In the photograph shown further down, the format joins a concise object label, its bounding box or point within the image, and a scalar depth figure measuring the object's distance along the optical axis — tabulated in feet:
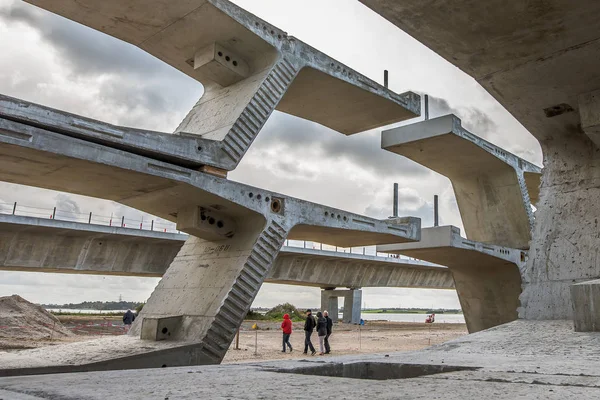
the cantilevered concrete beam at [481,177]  60.85
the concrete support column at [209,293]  39.45
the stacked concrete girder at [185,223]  33.45
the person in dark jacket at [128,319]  88.80
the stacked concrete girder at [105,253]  67.77
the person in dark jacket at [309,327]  61.67
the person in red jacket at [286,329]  63.62
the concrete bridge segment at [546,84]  19.43
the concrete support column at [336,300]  118.83
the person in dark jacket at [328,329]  62.84
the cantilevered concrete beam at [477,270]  60.18
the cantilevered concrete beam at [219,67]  40.37
